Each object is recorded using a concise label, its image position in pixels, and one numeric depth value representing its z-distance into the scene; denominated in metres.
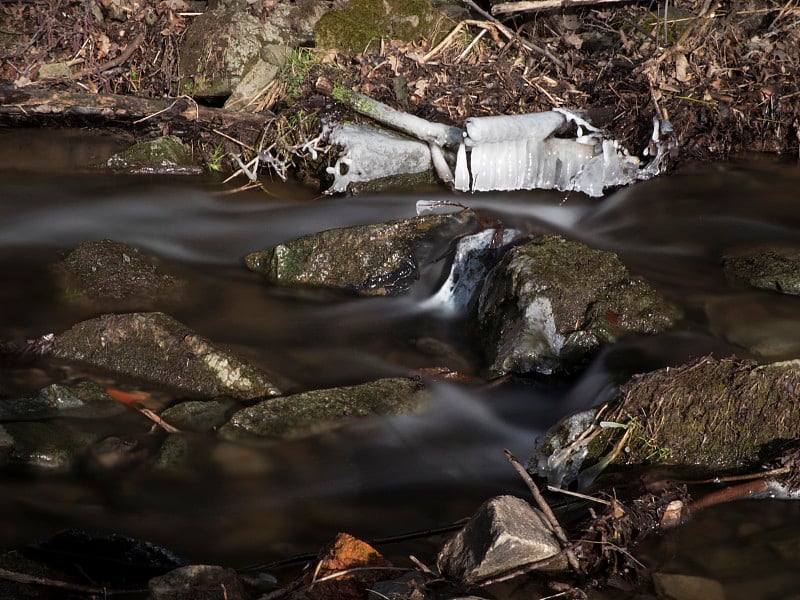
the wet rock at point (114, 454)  3.71
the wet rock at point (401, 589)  2.62
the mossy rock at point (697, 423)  3.49
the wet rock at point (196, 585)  2.63
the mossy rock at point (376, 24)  8.58
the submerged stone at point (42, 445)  3.67
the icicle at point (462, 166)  7.07
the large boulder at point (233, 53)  8.35
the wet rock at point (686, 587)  2.83
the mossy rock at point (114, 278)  5.32
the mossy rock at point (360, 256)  5.72
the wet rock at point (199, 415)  3.99
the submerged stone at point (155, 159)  7.74
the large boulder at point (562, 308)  4.46
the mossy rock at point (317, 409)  3.94
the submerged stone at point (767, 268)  4.94
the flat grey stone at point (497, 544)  2.69
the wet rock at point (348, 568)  2.76
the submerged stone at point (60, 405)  4.05
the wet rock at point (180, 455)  3.70
